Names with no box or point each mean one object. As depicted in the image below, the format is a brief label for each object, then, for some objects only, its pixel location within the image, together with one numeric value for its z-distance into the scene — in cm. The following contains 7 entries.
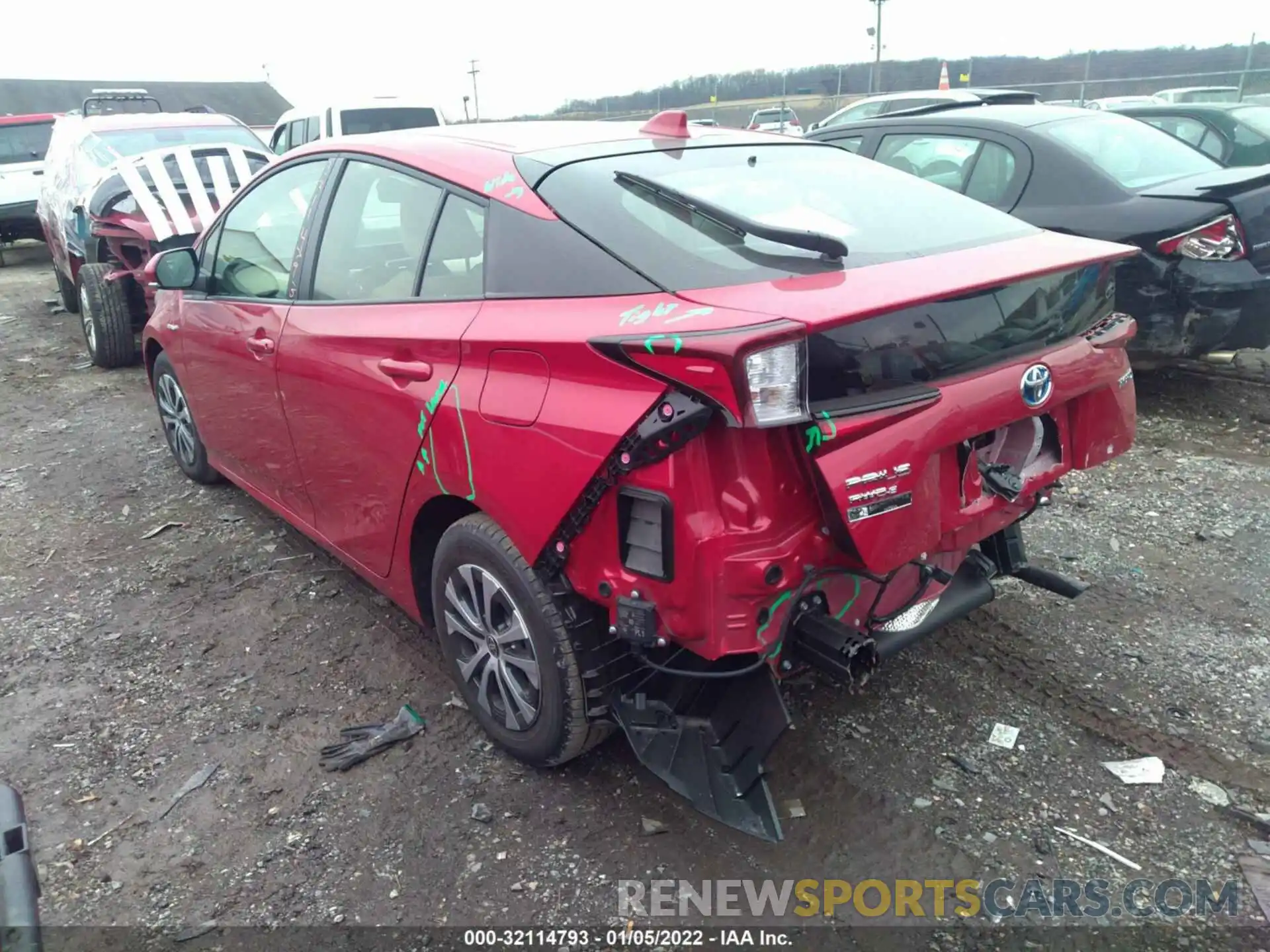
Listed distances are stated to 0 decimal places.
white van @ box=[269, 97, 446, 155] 1102
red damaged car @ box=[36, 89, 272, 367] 705
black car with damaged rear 497
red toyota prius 204
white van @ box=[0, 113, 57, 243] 1330
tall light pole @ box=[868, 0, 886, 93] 2925
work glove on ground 288
